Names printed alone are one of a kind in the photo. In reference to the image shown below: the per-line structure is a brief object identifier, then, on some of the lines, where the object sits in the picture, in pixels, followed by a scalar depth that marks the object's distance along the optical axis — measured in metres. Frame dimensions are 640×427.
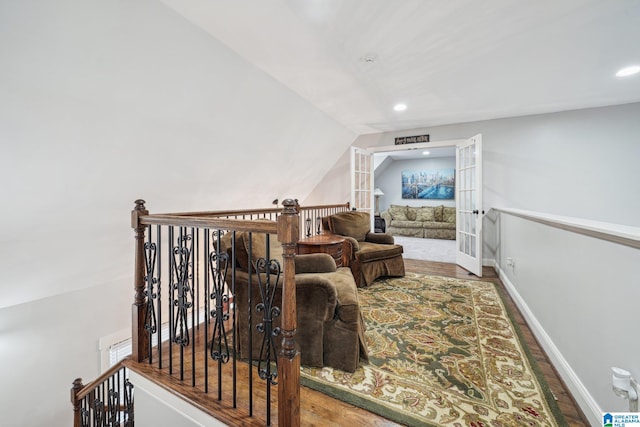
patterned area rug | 1.48
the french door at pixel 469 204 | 3.97
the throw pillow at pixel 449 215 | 7.98
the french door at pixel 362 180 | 4.66
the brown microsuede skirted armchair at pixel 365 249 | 3.42
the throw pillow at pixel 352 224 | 3.84
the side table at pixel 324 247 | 2.88
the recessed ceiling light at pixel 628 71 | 2.67
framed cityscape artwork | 8.78
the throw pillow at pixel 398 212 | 8.73
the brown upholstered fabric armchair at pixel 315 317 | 1.78
